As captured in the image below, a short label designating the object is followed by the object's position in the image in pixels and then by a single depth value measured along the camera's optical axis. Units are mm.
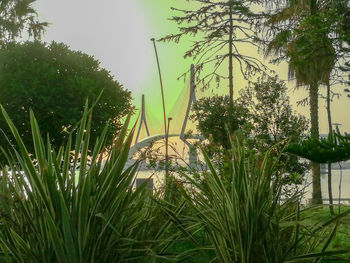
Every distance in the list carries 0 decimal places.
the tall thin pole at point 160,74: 22550
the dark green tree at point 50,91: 16859
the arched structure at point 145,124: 44156
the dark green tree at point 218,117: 27547
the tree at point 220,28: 30453
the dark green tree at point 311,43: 20312
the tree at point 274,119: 21359
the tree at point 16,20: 27062
